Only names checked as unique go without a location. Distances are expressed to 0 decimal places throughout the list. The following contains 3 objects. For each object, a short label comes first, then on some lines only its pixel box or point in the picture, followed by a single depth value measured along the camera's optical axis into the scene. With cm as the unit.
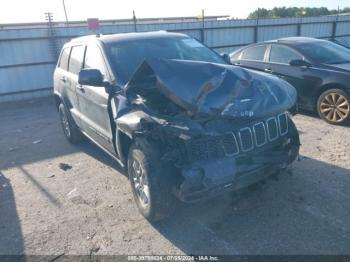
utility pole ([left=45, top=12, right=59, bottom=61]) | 1140
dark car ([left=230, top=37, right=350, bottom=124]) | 626
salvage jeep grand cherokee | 304
